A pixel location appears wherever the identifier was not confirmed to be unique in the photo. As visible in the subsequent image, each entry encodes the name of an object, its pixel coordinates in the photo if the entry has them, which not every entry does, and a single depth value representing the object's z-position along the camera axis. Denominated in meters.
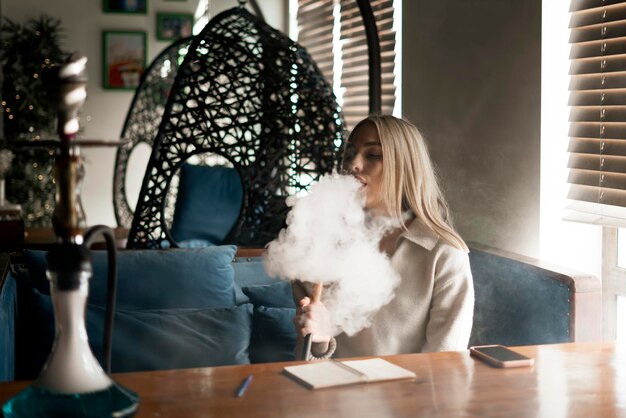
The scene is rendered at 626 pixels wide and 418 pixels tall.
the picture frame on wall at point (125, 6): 7.66
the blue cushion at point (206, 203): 4.45
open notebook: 1.57
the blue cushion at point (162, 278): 2.60
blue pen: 1.51
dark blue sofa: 2.46
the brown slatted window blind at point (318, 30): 5.32
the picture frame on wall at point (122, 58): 7.70
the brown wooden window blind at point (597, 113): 2.58
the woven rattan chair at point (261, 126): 3.35
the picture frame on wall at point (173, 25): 7.79
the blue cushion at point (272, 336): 2.65
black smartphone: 1.72
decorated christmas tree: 7.02
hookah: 1.21
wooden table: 1.42
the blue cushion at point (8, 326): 2.16
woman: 2.25
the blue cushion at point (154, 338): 2.47
